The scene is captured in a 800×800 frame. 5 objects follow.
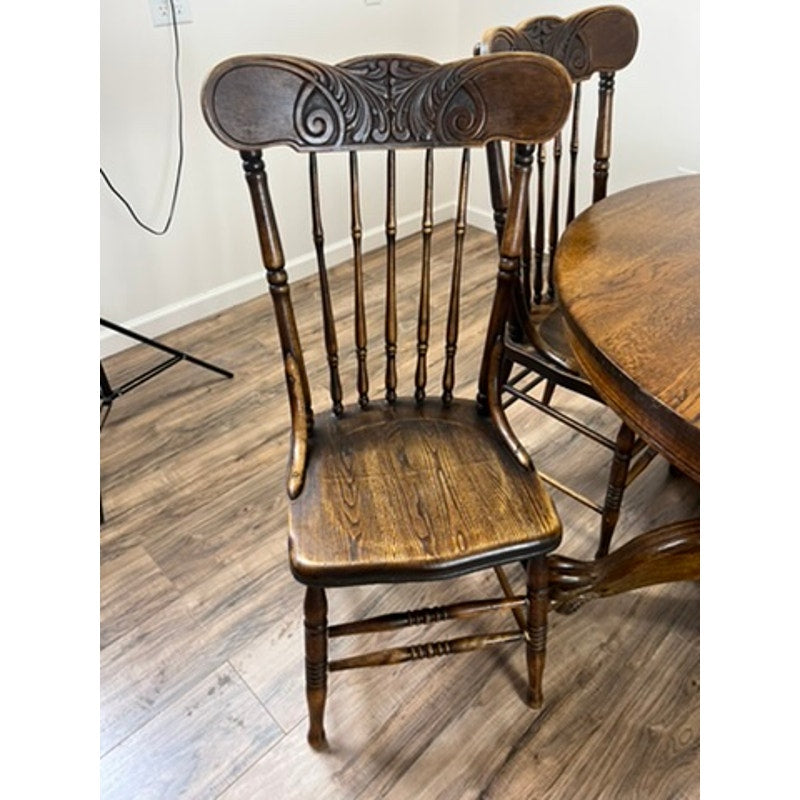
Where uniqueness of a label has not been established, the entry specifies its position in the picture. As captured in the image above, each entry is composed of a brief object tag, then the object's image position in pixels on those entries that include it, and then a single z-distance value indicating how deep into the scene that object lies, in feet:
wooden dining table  2.64
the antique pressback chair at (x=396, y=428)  3.27
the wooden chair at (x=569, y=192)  4.50
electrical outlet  6.80
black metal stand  6.38
